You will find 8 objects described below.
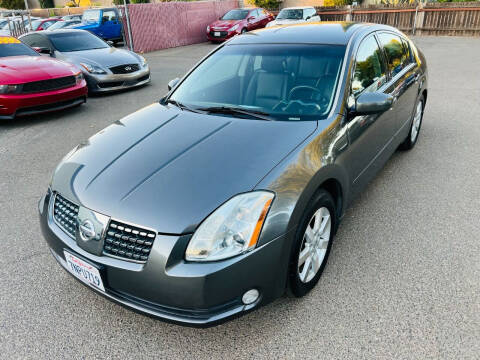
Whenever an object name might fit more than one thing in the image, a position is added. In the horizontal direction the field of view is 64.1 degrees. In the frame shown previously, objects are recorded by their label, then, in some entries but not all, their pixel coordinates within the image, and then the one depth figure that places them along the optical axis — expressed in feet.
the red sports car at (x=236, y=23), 55.98
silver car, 27.63
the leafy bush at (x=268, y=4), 79.35
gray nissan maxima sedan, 6.26
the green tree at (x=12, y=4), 129.47
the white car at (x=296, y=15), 53.78
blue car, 61.05
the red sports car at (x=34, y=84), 20.56
